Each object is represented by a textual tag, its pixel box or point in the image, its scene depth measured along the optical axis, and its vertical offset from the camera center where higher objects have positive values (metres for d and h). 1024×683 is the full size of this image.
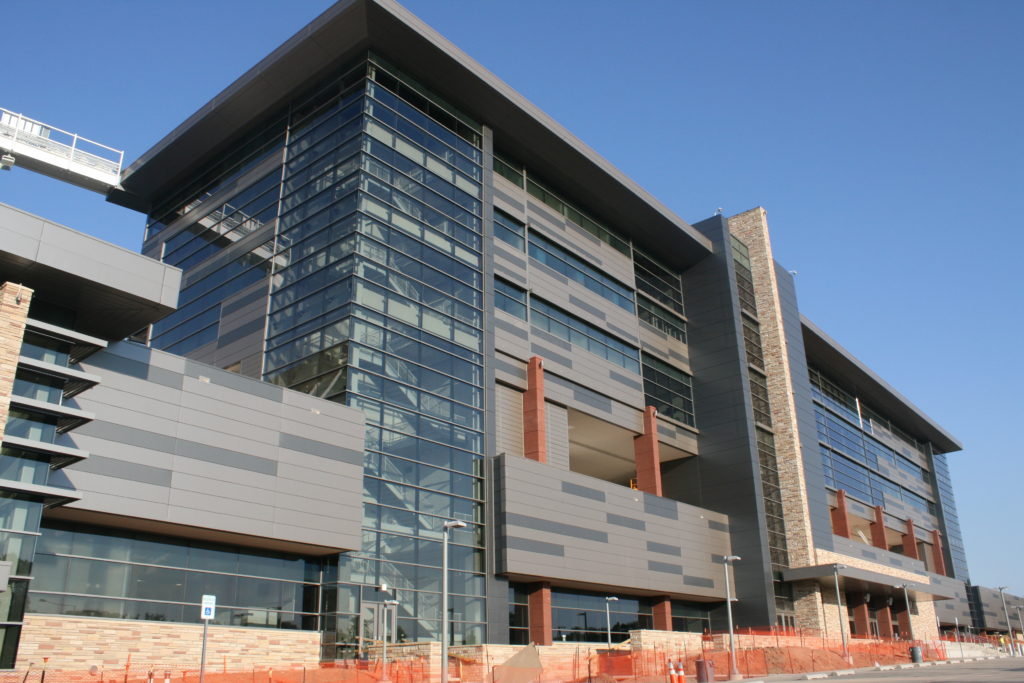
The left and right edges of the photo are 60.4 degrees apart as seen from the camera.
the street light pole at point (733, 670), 40.50 -1.08
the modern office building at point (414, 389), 31.30 +12.73
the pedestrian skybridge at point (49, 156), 41.03 +23.30
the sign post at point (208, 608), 23.86 +1.20
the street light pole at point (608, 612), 49.98 +1.94
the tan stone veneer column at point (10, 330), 24.80 +8.97
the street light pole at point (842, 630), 55.03 +0.83
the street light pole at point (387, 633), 31.93 +0.73
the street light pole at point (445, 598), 28.65 +1.63
